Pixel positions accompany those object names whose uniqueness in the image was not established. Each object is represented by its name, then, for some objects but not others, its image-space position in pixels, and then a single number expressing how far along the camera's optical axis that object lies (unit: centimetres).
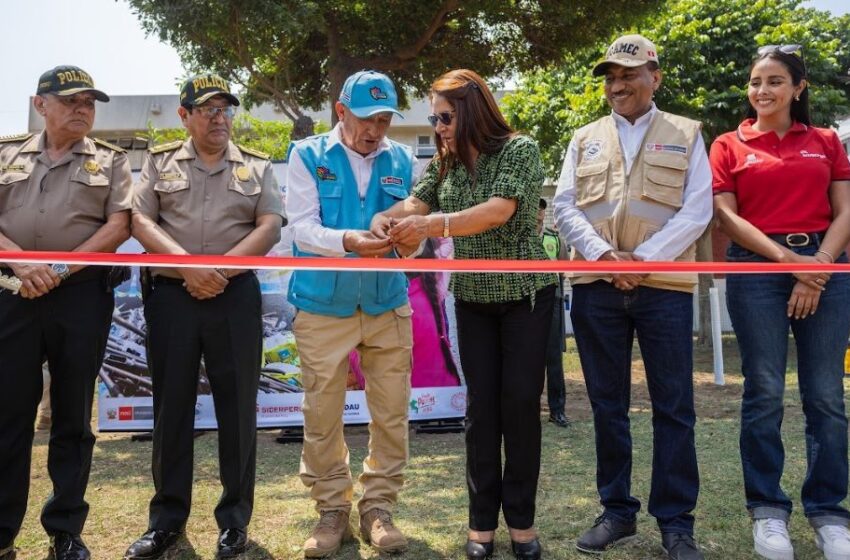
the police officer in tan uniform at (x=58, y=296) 345
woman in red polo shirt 348
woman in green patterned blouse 335
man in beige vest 340
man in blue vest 358
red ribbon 315
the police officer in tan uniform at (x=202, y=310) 358
